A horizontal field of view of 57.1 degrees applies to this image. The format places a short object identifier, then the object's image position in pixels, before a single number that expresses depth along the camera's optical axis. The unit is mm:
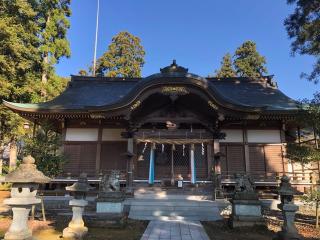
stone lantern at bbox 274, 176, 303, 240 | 7164
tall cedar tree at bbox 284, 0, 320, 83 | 11516
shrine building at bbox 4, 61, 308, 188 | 13188
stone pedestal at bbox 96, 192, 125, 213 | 9055
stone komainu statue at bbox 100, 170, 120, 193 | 9250
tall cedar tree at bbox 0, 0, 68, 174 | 22125
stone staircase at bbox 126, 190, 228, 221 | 10555
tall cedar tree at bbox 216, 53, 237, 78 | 40188
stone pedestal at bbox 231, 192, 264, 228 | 8938
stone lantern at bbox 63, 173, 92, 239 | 7532
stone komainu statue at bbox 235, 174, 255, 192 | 9375
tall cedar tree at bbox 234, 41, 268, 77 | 39441
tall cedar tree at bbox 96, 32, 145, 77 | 39688
